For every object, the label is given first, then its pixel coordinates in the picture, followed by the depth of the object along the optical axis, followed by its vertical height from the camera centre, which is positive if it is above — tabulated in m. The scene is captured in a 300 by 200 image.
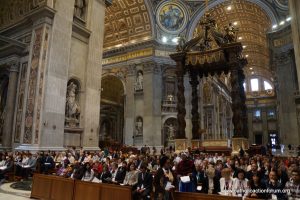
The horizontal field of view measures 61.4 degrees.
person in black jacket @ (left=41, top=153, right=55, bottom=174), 7.13 -0.66
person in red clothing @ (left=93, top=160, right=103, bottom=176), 6.16 -0.68
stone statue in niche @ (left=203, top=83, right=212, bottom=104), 22.08 +4.15
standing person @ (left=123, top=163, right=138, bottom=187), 5.01 -0.71
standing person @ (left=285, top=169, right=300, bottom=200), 3.59 -0.65
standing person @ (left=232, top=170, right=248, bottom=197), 4.14 -0.72
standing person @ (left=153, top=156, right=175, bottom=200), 3.83 -0.66
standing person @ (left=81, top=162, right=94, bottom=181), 5.56 -0.72
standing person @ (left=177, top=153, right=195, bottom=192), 4.84 -0.59
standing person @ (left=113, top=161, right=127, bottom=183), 5.40 -0.71
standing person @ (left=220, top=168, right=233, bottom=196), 4.48 -0.74
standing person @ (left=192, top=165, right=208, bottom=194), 5.14 -0.80
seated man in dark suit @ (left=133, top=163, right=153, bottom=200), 4.41 -0.78
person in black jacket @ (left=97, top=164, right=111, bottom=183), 5.51 -0.75
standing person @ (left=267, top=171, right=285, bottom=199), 3.71 -0.68
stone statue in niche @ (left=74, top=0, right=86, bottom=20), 10.58 +5.57
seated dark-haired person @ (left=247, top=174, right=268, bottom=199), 3.74 -0.69
